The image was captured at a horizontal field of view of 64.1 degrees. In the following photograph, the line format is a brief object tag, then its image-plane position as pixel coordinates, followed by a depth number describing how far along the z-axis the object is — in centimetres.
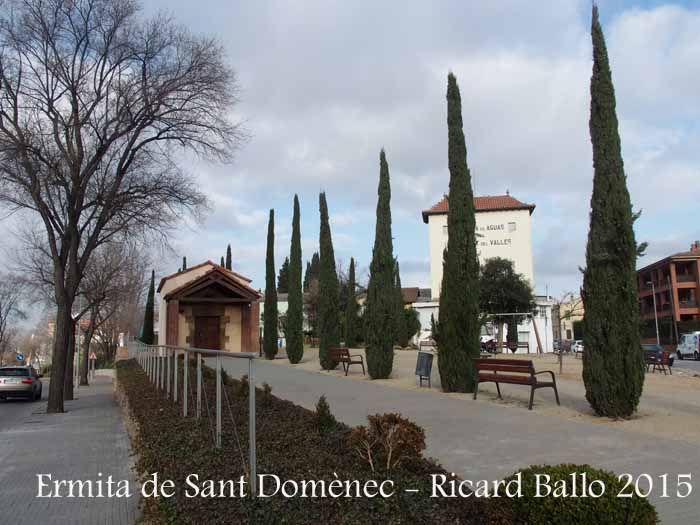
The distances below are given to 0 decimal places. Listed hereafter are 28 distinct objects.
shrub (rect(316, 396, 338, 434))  710
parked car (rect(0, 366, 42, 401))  2169
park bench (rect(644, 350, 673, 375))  2162
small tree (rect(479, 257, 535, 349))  4366
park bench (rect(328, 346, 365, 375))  2029
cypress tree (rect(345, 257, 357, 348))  4456
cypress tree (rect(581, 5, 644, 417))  945
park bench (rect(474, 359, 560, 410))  1045
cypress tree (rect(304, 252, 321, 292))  8251
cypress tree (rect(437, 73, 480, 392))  1334
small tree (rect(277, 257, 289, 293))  9575
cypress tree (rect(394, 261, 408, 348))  4329
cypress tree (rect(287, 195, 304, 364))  2961
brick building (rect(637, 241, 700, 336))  6122
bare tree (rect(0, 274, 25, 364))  5533
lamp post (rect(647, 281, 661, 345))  5595
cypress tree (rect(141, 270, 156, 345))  5147
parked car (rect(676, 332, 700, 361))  4273
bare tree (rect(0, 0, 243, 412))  1534
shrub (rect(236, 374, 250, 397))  966
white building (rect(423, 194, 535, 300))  6456
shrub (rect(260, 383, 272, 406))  942
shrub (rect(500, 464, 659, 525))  358
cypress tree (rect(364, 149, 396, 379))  1822
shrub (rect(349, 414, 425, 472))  523
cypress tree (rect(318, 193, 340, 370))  2477
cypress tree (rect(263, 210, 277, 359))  3494
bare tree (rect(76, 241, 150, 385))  3078
